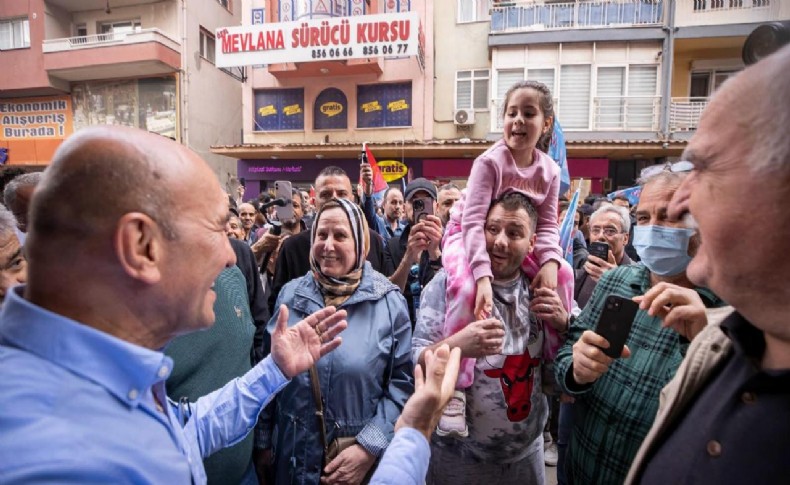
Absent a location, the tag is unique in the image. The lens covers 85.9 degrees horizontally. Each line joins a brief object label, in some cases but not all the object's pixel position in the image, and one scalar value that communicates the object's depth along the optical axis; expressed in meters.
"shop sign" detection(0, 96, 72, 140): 15.59
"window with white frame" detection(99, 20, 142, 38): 15.38
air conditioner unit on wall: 14.06
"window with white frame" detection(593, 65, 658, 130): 13.05
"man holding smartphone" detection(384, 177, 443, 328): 3.33
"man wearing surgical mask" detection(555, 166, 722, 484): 1.59
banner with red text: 12.68
